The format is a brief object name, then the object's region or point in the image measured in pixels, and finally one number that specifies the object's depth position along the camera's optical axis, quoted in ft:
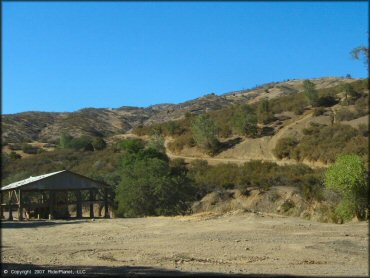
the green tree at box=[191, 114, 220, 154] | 227.40
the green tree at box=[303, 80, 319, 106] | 249.75
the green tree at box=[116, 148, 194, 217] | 132.46
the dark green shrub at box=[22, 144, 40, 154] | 282.77
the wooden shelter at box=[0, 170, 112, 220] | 136.05
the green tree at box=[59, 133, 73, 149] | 283.44
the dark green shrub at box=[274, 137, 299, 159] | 208.54
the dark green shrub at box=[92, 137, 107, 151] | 277.23
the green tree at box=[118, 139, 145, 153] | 177.73
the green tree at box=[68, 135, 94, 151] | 277.64
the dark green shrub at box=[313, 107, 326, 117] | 234.38
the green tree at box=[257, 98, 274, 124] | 248.32
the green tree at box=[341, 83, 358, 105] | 241.14
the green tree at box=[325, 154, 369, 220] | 87.20
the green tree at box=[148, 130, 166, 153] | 209.70
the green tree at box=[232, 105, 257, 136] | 234.38
